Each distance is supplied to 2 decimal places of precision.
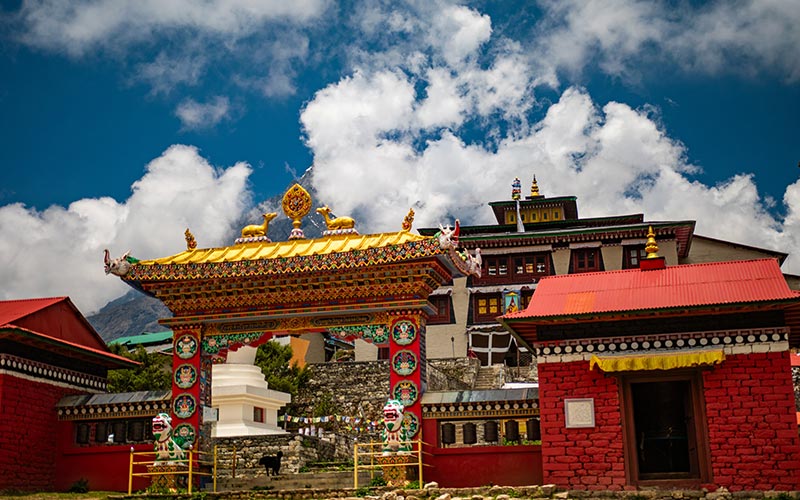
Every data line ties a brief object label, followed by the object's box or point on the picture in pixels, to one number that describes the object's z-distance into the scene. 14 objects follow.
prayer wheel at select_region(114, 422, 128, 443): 22.94
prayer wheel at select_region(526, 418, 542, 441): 20.30
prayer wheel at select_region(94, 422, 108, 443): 23.23
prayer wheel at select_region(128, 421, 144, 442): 22.95
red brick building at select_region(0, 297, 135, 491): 21.97
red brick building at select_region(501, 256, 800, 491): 18.09
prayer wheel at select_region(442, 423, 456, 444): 20.81
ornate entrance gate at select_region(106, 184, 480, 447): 21.00
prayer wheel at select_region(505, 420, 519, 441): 20.14
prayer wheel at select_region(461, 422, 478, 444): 20.66
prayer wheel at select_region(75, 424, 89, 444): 23.70
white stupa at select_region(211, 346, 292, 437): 27.55
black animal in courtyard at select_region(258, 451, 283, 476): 22.59
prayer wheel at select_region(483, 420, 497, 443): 20.52
